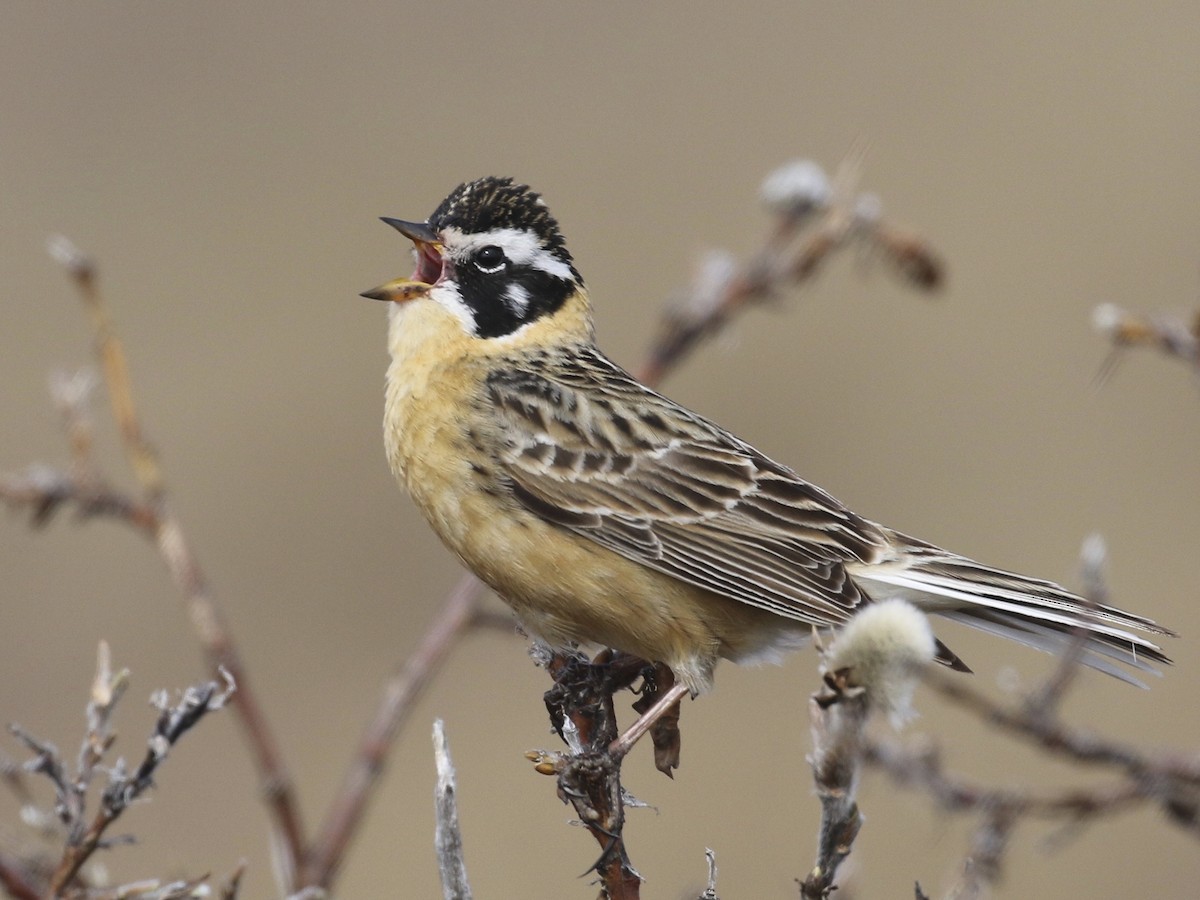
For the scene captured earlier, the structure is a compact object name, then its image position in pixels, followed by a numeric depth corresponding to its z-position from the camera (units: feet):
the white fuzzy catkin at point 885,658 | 16.83
